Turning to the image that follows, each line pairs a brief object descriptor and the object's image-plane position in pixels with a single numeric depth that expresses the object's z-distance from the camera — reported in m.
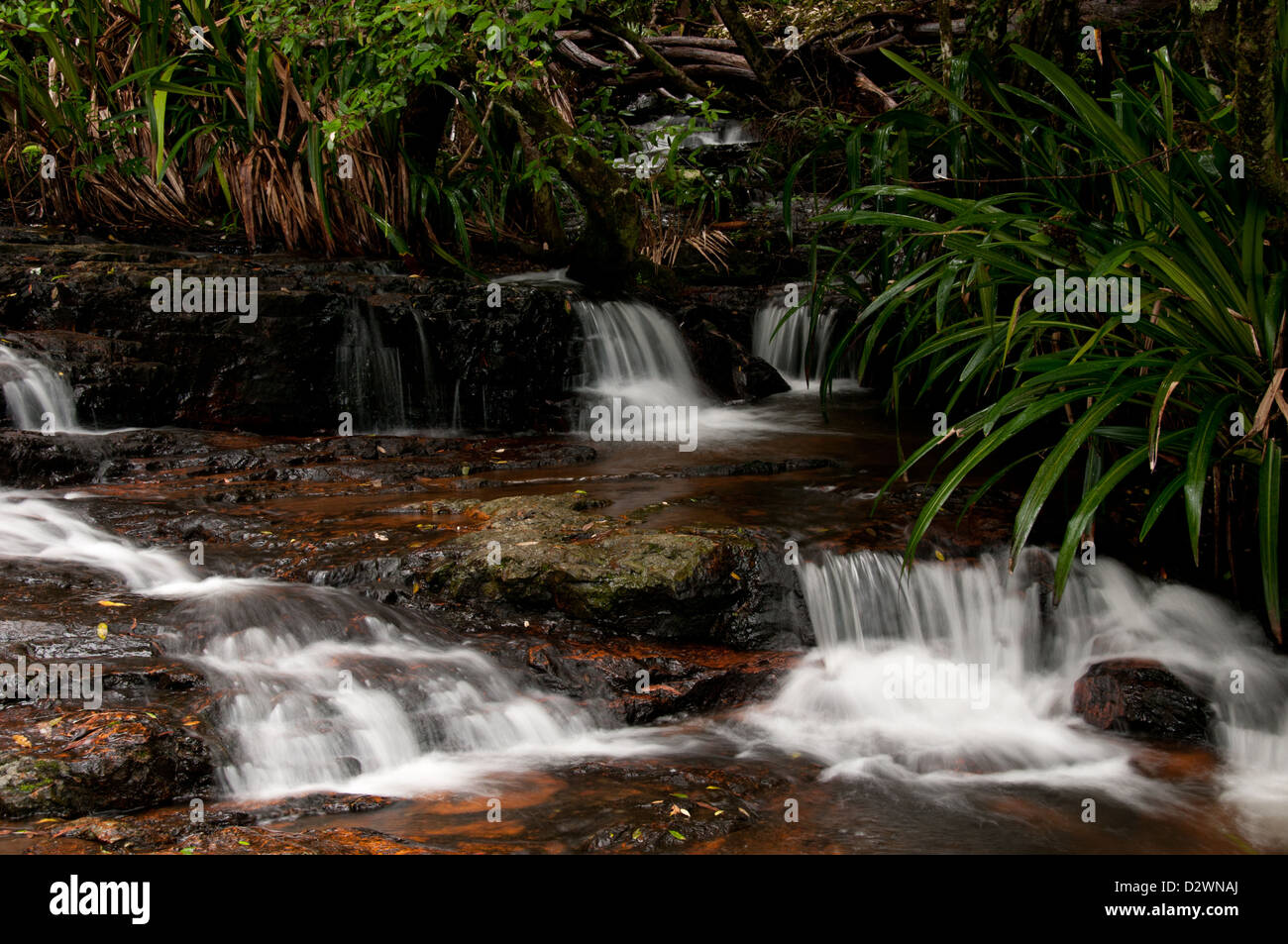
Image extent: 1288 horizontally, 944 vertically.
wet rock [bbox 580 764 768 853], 2.77
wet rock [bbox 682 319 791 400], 8.05
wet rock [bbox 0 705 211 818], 2.76
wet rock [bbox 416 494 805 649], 4.09
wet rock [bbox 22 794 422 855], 2.46
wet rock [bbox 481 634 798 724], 3.77
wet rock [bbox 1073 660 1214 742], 3.79
